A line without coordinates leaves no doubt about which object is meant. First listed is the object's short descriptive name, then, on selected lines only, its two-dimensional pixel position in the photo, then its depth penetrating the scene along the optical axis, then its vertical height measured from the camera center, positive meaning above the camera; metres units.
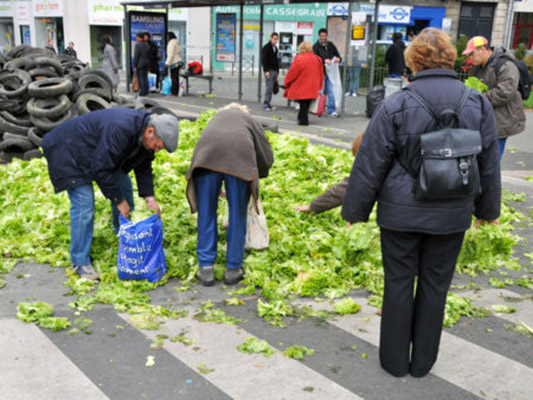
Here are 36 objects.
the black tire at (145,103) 12.07 -1.31
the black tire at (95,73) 12.77 -0.78
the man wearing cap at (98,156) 5.07 -1.02
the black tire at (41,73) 12.05 -0.78
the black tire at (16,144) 10.49 -1.88
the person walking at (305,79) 14.77 -0.88
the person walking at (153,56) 19.97 -0.65
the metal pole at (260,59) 18.74 -0.57
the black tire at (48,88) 10.93 -0.96
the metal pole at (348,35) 16.06 +0.22
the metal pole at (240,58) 19.76 -0.60
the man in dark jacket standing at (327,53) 16.81 -0.28
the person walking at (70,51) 25.80 -0.71
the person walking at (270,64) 17.31 -0.65
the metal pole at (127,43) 21.30 -0.26
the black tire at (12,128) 10.88 -1.67
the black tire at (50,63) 12.43 -0.60
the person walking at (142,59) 19.12 -0.69
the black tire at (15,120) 11.05 -1.55
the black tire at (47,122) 10.70 -1.54
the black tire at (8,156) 10.64 -2.11
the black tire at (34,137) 10.45 -1.75
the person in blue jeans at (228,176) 5.20 -1.17
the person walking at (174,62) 20.34 -0.80
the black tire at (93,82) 12.52 -0.96
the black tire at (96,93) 11.51 -1.08
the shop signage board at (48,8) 37.25 +1.53
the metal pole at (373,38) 15.38 +0.15
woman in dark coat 3.66 -0.94
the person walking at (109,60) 20.83 -0.83
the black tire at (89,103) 10.98 -1.24
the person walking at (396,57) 18.03 -0.36
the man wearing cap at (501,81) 7.42 -0.38
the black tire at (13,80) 11.69 -0.91
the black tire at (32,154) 10.24 -1.99
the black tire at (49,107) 10.73 -1.28
